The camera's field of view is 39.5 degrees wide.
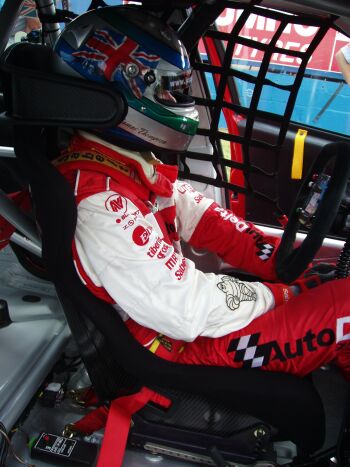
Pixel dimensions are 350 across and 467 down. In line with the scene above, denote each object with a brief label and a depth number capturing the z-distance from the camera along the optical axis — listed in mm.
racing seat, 913
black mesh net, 1294
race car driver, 920
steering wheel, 925
